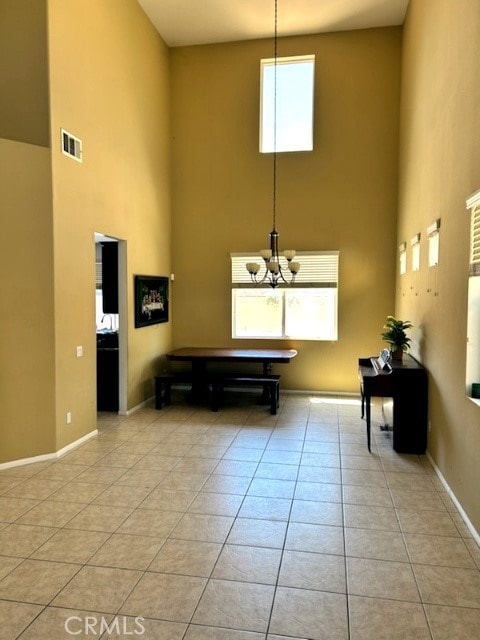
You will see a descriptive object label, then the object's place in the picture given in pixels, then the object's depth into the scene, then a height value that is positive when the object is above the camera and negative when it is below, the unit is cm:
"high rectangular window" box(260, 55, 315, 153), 717 +327
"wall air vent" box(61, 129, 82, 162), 456 +166
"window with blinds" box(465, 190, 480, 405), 301 -4
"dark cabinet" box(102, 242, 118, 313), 601 +34
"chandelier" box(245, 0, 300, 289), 555 +56
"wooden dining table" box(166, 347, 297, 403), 647 -82
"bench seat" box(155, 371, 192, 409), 642 -120
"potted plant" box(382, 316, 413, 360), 505 -41
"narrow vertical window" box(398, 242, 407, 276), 610 +66
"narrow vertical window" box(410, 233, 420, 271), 514 +61
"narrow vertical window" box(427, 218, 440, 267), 413 +59
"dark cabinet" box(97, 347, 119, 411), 623 -110
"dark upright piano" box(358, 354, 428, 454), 457 -101
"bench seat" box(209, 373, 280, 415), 616 -116
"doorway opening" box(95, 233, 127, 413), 596 -52
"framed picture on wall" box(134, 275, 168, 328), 627 +3
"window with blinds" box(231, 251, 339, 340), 717 -1
